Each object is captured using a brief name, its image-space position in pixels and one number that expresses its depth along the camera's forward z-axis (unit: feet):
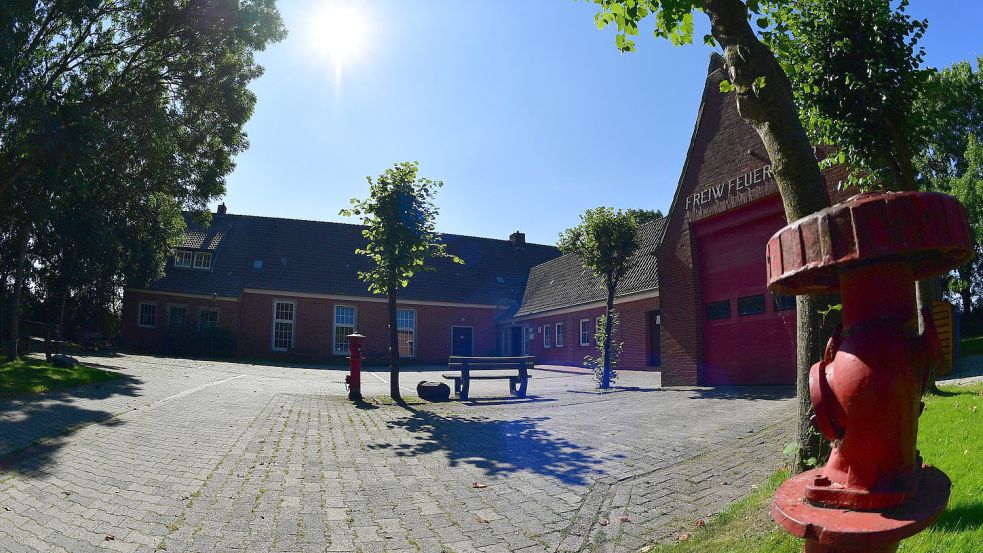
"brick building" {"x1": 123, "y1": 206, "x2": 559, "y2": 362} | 103.04
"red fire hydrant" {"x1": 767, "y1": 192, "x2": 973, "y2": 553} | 3.95
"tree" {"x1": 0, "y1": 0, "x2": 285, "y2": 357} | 40.32
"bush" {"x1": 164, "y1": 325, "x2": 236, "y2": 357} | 96.37
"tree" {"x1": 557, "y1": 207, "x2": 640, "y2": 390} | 53.21
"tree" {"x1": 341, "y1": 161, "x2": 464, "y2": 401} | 42.47
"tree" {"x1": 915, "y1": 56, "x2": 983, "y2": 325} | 92.58
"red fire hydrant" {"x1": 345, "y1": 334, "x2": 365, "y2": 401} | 39.73
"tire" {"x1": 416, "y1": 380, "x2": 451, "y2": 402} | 40.63
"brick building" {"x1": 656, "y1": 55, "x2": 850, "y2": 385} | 41.55
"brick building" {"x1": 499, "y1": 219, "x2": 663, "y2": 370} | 75.15
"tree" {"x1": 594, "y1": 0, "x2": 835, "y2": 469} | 10.19
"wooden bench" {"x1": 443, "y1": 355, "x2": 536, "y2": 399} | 41.78
